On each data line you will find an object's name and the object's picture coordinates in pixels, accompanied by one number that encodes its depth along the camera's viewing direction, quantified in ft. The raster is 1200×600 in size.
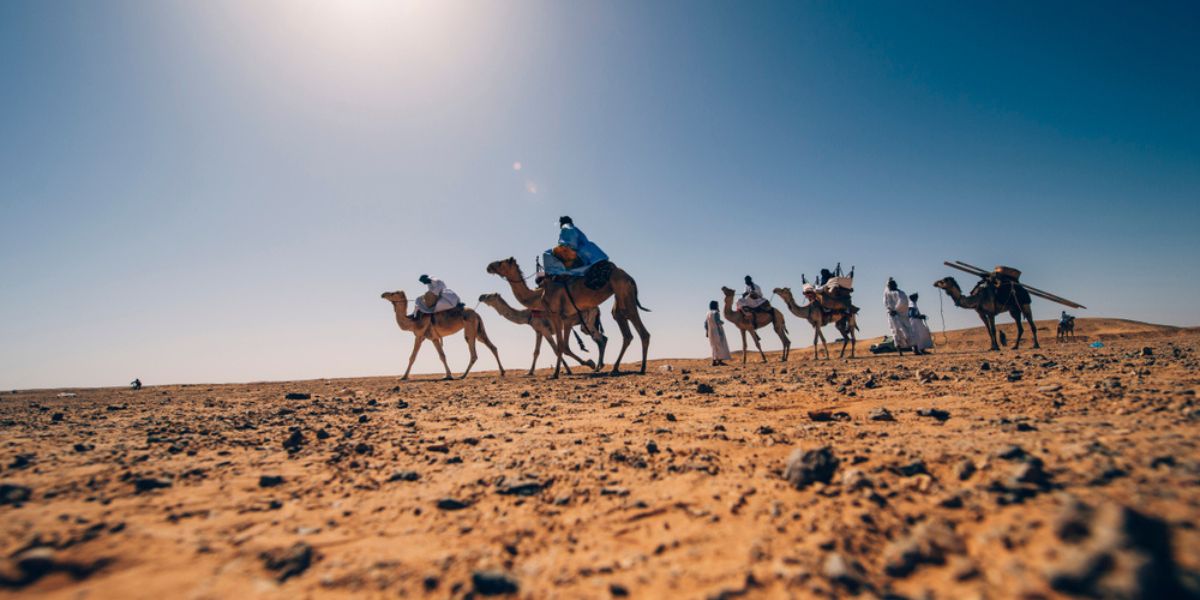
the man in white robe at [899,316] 58.54
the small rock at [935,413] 13.21
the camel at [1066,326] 88.69
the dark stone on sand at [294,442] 13.44
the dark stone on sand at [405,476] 10.59
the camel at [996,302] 53.83
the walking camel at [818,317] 63.57
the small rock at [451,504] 8.91
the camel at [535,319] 49.92
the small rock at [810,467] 8.73
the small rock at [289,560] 6.39
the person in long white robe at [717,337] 71.89
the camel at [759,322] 68.59
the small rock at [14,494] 8.91
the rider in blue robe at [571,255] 42.65
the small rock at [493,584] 5.95
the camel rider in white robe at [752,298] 67.72
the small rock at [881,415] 13.74
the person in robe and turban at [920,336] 60.13
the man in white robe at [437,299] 57.06
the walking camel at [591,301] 43.50
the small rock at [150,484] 9.66
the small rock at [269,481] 10.13
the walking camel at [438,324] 57.21
